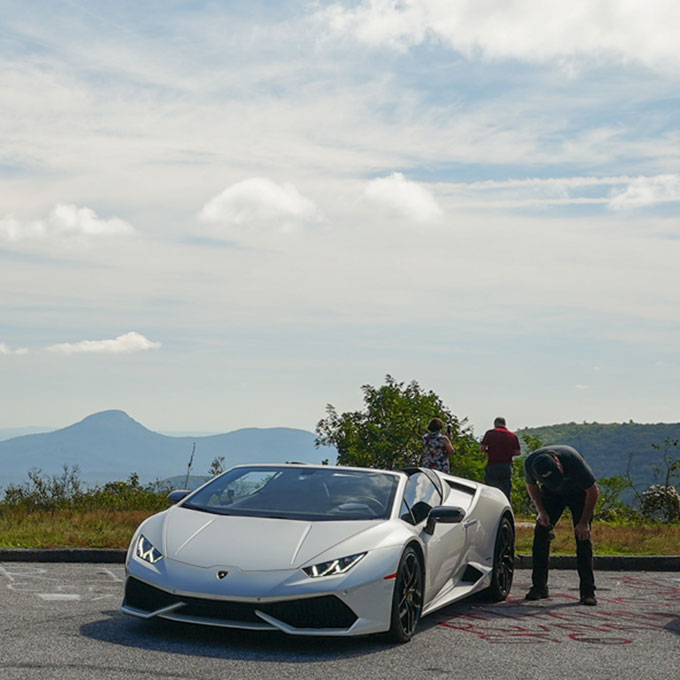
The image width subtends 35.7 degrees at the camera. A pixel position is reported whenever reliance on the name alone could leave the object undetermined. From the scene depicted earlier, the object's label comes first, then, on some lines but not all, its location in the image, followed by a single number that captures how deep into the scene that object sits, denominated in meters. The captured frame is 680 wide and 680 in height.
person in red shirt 16.38
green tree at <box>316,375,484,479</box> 30.06
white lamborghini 6.48
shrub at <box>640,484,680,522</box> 20.53
